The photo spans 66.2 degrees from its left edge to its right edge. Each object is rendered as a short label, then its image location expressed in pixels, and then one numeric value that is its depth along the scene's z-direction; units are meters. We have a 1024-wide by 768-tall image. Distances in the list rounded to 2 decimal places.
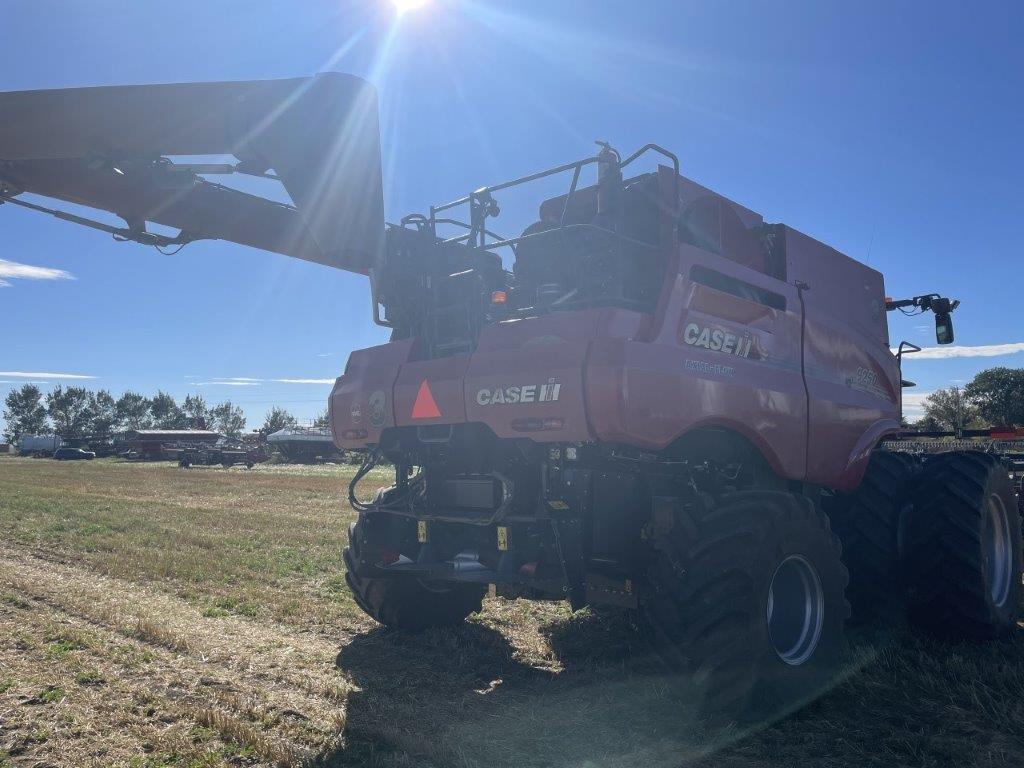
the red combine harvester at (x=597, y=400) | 4.48
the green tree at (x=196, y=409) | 124.94
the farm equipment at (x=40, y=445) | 83.62
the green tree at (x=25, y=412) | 121.31
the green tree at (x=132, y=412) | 121.81
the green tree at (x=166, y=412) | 122.69
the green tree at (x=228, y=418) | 127.62
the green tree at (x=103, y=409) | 119.88
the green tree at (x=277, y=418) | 101.80
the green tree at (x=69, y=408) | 118.94
